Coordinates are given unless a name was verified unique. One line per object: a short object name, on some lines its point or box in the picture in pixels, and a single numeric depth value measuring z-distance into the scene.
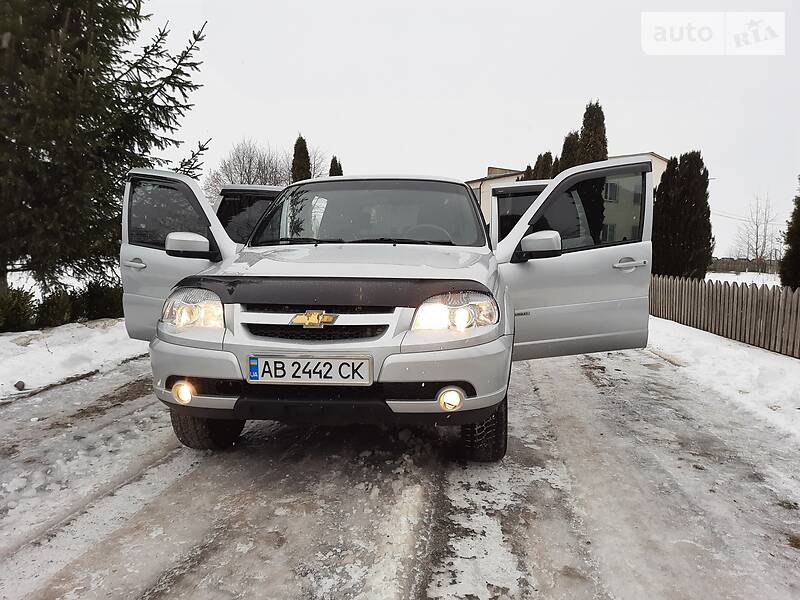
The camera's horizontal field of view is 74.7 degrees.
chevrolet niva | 2.55
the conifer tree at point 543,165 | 36.12
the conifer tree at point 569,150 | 26.47
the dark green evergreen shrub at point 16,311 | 6.64
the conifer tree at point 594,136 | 23.22
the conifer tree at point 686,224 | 13.97
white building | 54.50
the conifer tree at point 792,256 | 9.22
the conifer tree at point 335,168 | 35.88
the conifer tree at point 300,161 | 34.91
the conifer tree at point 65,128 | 6.69
